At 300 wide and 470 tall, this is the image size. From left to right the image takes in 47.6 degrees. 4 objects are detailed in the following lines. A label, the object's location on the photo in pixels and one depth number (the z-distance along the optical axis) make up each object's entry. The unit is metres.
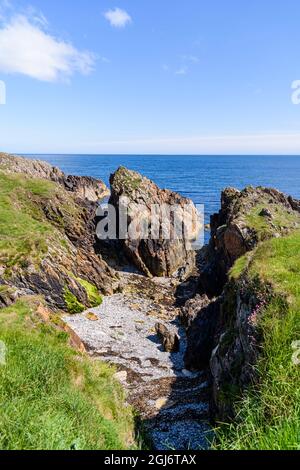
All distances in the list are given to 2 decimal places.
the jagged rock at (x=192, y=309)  31.23
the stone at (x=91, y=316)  32.78
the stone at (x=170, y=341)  28.03
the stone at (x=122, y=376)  23.41
